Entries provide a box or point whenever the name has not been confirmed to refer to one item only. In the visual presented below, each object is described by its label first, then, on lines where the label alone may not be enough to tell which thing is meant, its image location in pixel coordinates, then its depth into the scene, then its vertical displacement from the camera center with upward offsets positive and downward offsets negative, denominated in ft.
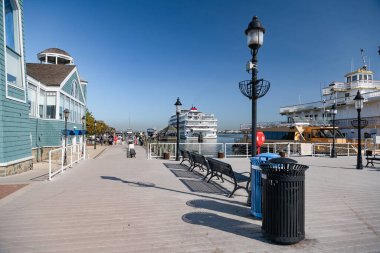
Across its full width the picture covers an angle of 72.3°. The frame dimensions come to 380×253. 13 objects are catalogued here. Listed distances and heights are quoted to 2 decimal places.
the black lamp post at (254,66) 18.31 +4.68
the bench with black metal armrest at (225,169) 21.81 -3.64
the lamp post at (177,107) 50.52 +4.51
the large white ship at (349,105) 99.76 +11.93
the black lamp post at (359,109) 40.16 +3.59
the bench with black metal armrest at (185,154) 39.97 -3.87
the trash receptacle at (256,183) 15.93 -3.29
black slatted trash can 12.21 -3.58
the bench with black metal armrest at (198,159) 29.95 -3.65
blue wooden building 33.19 +4.14
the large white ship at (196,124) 251.60 +5.84
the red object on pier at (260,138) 22.21 -0.66
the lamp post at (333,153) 58.67 -5.10
